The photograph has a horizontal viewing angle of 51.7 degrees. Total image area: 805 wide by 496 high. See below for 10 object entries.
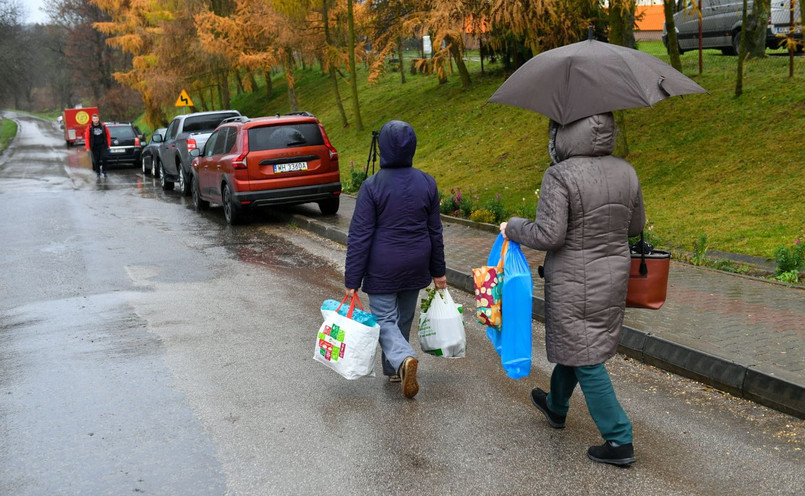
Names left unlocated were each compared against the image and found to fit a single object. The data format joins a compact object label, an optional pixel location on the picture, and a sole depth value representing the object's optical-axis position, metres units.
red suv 13.97
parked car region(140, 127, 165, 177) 25.91
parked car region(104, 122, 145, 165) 32.47
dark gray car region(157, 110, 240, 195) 19.89
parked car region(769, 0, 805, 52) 19.69
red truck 58.09
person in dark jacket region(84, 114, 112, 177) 26.86
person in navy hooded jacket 5.25
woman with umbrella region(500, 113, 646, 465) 4.24
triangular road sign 35.00
